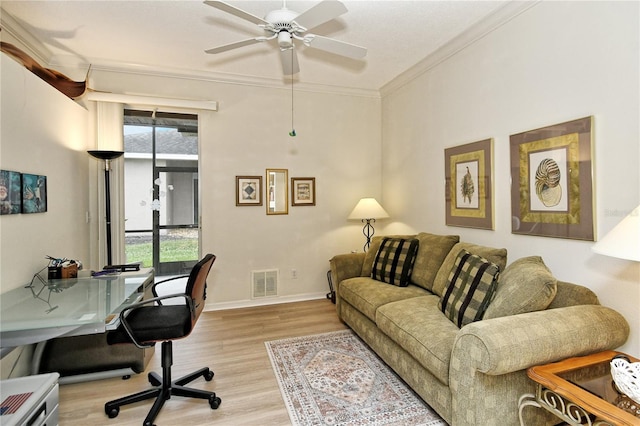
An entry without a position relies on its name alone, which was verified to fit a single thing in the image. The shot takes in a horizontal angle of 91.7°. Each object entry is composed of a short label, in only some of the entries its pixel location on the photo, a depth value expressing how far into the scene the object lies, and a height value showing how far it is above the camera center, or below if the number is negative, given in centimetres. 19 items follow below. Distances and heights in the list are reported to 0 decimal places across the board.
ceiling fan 185 +123
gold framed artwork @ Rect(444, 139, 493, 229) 277 +22
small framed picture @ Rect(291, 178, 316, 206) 425 +25
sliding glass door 376 +26
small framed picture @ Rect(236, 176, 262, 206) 401 +26
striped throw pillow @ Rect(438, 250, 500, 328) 202 -57
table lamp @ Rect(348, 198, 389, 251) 401 -3
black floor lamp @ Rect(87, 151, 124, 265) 318 +28
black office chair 189 -74
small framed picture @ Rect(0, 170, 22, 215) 205 +14
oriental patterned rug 195 -129
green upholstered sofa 150 -74
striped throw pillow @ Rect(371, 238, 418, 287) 308 -54
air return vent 408 -97
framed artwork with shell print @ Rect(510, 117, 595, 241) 201 +18
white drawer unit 136 -87
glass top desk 154 -56
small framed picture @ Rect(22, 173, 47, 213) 228 +15
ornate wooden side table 121 -80
